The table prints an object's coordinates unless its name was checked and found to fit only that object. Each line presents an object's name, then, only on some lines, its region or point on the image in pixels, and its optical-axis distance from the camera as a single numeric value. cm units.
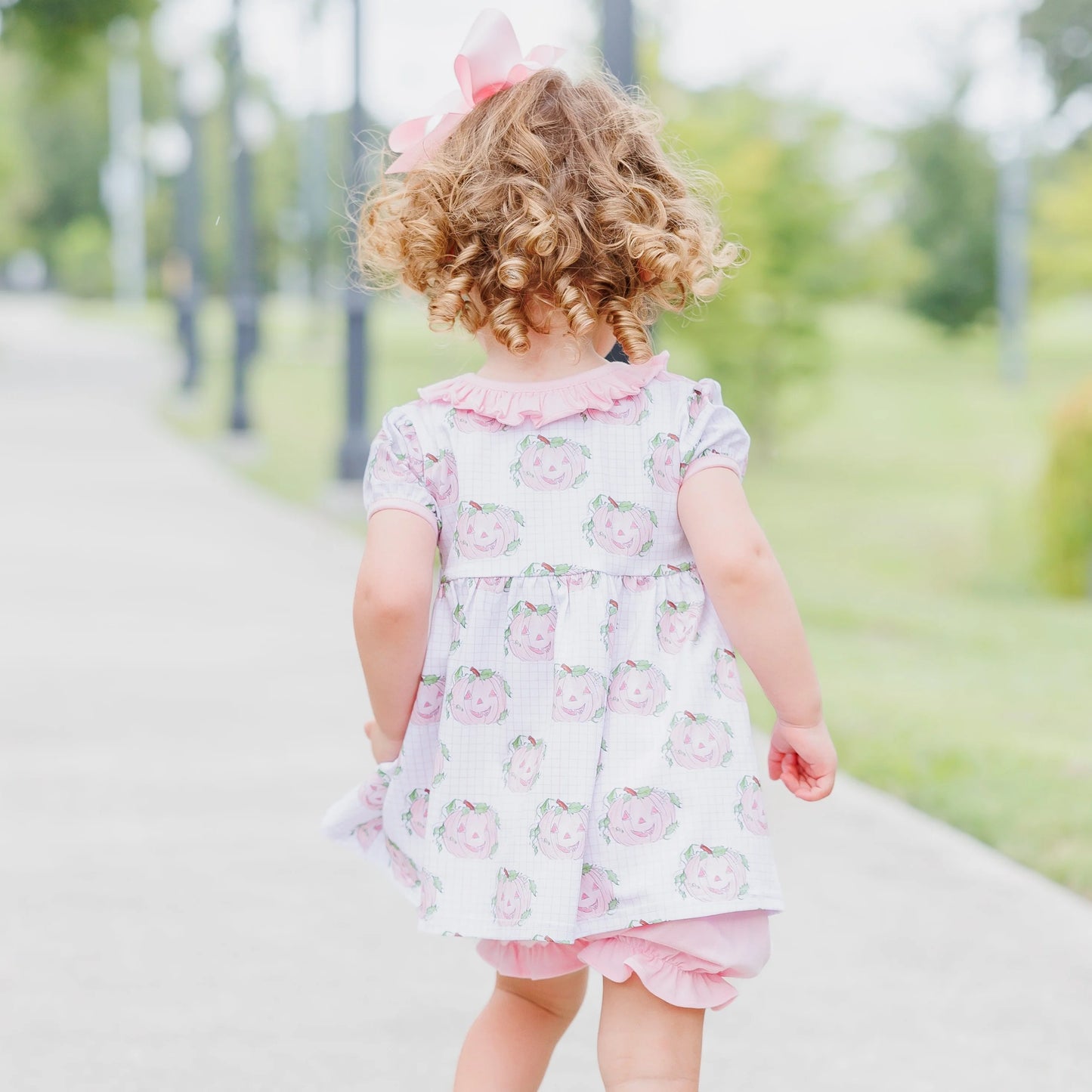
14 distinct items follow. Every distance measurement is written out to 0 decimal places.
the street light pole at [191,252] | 2211
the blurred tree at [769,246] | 1792
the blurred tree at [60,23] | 2259
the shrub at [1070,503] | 1092
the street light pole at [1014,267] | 3784
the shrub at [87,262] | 7400
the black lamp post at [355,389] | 1171
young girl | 215
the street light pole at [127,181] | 5978
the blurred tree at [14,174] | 3941
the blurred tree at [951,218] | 4819
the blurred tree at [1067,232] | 2859
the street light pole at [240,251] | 1556
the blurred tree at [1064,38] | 3478
